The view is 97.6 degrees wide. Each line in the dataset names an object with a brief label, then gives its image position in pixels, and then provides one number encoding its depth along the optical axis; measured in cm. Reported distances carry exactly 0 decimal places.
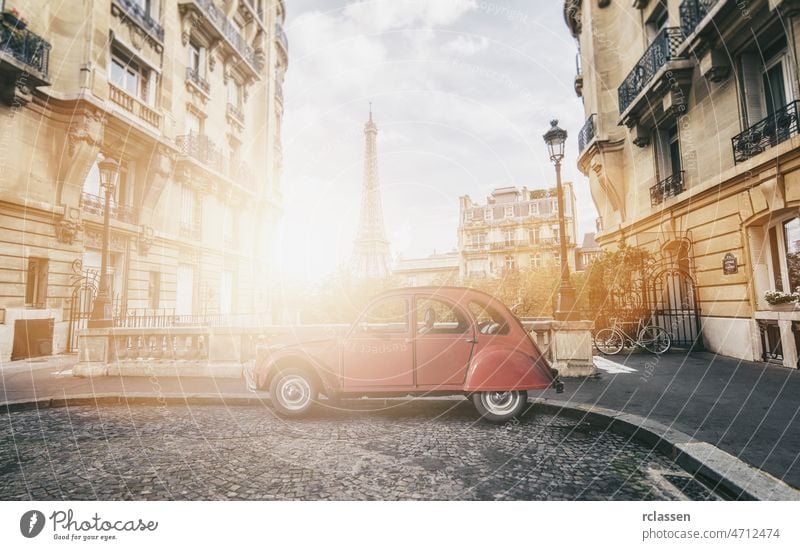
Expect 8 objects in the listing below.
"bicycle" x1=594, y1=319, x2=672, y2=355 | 877
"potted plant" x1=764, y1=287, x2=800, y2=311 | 627
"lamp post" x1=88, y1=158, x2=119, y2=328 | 704
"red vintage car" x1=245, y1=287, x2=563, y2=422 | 375
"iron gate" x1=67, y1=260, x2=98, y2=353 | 977
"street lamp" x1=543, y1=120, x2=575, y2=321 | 619
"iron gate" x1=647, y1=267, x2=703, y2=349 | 906
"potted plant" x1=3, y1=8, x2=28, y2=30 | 833
